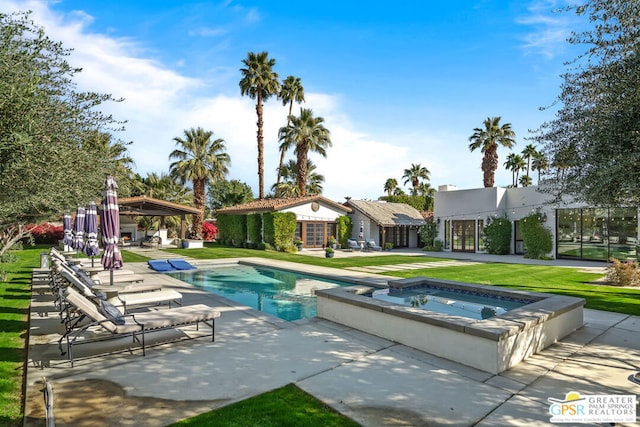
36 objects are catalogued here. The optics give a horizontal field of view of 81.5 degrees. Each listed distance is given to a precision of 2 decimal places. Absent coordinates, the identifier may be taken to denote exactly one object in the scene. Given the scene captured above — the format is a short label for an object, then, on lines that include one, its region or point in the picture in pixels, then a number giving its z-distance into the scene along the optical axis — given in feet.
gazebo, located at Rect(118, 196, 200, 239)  84.74
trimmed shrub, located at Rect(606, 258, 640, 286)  42.86
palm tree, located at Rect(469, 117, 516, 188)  104.99
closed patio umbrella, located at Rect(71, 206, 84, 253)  46.12
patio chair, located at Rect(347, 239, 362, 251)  99.09
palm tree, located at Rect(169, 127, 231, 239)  107.04
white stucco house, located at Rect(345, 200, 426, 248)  105.09
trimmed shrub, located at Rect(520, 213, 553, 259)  76.95
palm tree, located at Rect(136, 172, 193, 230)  121.70
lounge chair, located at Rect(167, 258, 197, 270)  55.01
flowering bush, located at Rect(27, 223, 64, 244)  100.51
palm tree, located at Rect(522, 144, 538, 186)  153.81
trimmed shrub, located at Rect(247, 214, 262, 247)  95.61
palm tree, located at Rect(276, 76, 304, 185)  124.16
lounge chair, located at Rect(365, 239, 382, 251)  99.94
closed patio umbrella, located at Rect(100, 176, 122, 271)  27.43
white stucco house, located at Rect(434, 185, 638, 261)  69.56
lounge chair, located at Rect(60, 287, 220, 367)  19.21
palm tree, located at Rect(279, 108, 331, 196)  111.65
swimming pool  35.22
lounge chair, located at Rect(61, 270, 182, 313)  24.18
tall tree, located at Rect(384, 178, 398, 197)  204.74
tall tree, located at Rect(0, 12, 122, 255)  14.96
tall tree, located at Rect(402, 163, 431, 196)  183.83
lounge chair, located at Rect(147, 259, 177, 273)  53.67
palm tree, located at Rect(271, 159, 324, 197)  143.02
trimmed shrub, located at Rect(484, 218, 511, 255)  85.51
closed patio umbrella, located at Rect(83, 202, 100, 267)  38.50
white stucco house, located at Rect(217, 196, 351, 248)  94.63
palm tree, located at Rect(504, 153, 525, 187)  159.53
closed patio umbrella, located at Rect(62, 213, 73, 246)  49.98
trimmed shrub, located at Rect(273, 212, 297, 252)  90.22
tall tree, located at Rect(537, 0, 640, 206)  17.76
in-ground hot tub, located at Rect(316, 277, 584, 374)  18.10
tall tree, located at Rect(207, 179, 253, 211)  182.01
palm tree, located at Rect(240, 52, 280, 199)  115.75
